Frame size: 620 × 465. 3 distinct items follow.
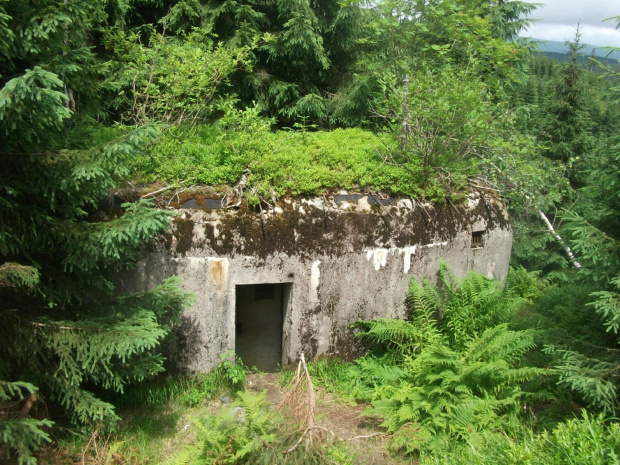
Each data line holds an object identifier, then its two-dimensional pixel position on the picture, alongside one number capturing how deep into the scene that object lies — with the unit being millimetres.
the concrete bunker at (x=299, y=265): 6656
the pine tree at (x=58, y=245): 4883
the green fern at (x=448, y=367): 6137
